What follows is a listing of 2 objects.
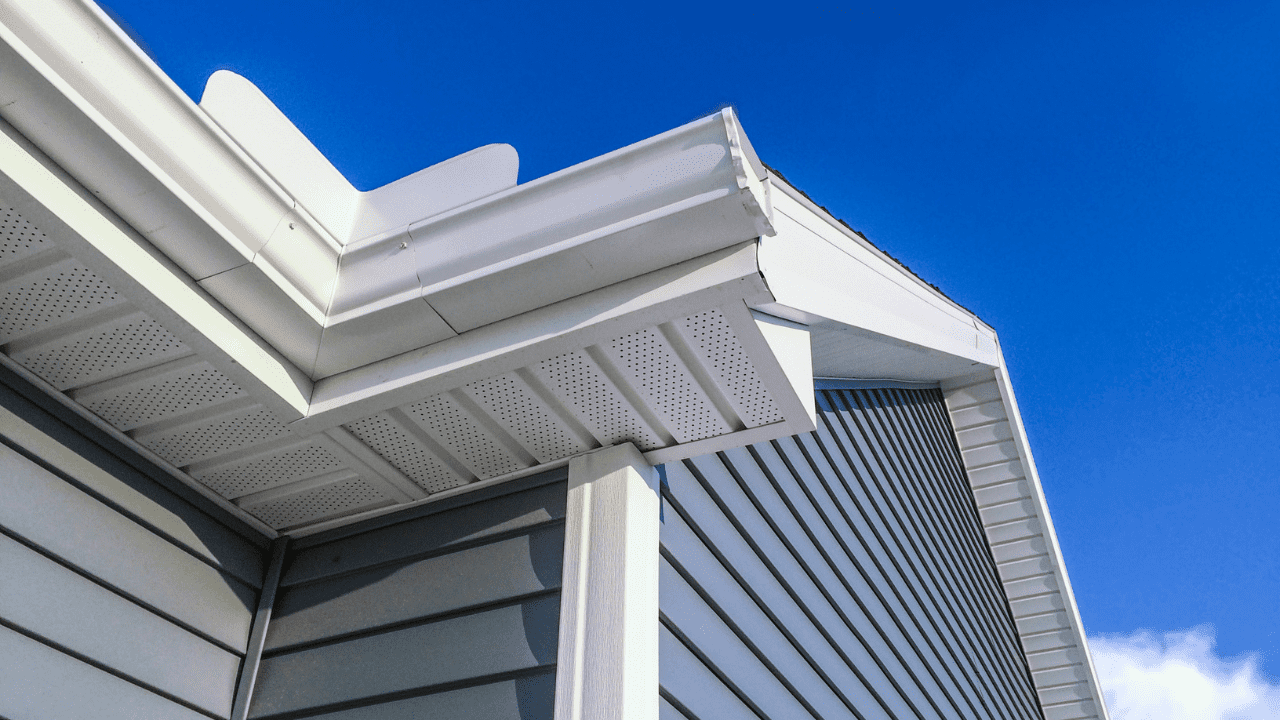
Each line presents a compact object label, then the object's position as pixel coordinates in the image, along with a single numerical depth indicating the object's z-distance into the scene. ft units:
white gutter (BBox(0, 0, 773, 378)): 5.82
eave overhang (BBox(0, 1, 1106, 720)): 6.13
